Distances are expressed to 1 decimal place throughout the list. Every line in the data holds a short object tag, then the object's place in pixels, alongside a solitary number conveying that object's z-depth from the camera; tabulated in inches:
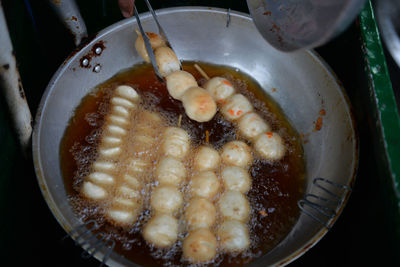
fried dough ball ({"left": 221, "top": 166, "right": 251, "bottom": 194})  22.7
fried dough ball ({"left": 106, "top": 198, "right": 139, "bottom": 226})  21.6
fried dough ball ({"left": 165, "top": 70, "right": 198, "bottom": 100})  25.0
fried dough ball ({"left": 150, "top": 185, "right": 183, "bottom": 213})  21.8
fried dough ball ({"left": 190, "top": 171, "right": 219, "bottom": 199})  22.3
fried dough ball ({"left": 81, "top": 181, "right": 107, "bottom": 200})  22.1
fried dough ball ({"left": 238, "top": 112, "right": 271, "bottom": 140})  24.5
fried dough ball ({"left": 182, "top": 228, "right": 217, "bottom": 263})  20.5
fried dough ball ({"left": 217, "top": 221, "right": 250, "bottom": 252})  21.0
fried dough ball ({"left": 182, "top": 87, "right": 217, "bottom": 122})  24.1
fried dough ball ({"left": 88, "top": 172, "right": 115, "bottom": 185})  22.5
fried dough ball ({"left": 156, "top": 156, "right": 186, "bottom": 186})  22.6
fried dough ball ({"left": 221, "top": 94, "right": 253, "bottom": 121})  25.2
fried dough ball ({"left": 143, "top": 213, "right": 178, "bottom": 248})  21.0
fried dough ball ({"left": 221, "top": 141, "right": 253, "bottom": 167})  23.4
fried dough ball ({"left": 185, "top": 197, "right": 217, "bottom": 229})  21.3
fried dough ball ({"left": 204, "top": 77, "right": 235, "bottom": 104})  25.7
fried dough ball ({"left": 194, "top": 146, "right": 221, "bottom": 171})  23.2
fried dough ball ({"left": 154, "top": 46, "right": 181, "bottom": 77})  25.6
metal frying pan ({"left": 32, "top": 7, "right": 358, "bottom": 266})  21.1
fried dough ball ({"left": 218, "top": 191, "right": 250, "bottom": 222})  21.7
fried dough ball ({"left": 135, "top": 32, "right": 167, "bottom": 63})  25.6
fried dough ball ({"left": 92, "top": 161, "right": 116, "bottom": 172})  22.9
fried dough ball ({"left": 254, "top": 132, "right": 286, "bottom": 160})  24.0
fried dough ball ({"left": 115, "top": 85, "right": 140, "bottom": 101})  25.8
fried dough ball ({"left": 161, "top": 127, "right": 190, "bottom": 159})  23.5
